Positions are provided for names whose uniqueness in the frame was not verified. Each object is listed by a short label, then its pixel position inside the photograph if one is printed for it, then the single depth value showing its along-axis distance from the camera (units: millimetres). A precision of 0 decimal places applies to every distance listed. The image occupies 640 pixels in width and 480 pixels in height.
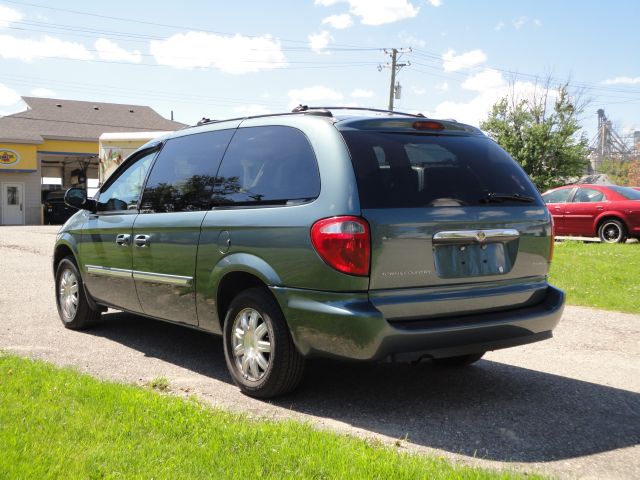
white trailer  20359
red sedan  17219
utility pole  45812
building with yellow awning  38844
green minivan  4207
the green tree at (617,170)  79525
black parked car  39281
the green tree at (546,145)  45125
